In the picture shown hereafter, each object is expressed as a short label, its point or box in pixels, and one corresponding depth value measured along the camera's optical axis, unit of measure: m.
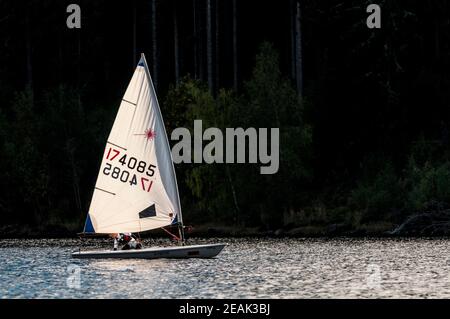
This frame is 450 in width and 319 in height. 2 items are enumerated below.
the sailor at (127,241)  65.69
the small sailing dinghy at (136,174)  63.16
